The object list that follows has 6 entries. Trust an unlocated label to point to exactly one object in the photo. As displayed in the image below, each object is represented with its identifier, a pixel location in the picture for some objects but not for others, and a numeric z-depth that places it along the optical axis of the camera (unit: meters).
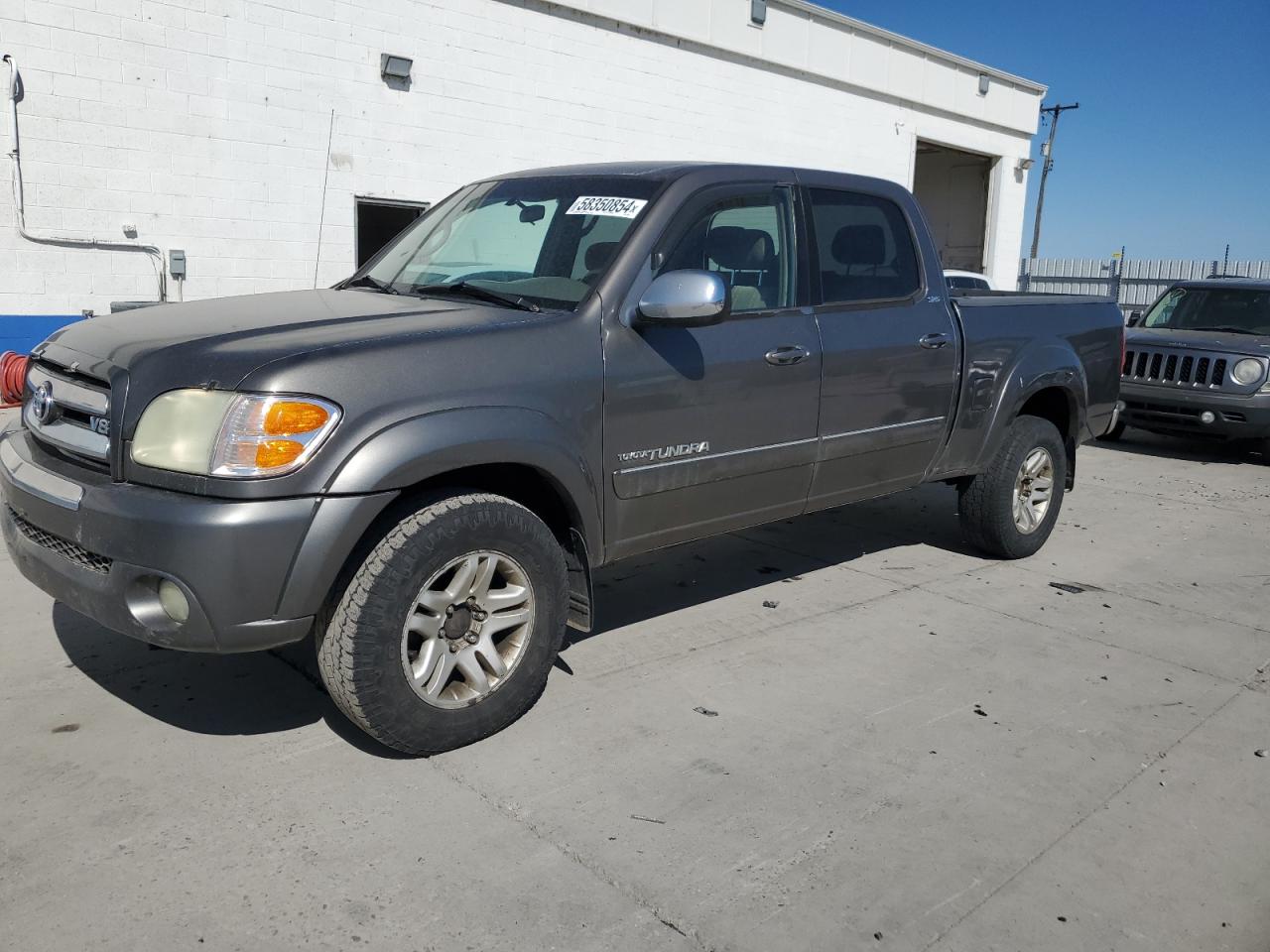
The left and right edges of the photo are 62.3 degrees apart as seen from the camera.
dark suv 9.37
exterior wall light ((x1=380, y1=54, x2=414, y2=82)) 11.22
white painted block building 9.40
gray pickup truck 2.92
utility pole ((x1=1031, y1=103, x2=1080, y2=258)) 42.88
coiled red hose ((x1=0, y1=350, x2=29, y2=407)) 8.08
